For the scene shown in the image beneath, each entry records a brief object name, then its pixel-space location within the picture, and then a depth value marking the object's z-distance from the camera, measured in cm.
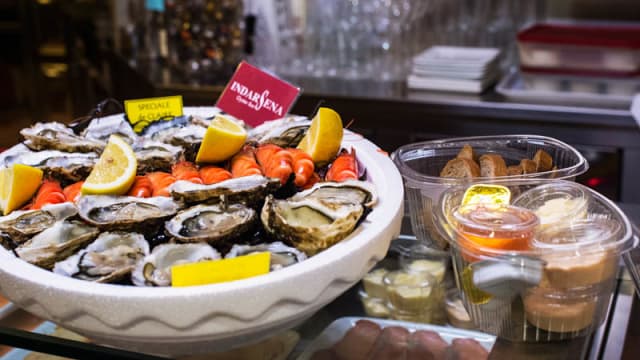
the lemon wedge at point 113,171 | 103
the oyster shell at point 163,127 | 124
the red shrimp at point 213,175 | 108
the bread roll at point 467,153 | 117
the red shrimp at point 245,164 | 108
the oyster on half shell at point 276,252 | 87
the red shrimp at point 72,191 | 107
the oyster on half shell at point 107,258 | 85
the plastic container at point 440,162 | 111
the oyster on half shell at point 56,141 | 120
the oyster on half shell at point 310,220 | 88
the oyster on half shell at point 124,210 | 94
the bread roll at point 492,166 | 113
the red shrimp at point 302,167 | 107
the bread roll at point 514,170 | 113
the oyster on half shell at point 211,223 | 90
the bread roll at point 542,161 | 114
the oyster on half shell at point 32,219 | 95
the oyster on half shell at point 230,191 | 97
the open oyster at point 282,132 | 120
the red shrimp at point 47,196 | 104
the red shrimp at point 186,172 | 108
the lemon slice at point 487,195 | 101
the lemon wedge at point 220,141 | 112
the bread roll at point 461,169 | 113
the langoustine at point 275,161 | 105
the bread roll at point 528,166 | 112
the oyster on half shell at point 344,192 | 97
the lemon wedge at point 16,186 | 105
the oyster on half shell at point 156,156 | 115
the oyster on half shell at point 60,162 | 112
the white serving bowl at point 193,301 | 79
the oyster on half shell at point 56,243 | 88
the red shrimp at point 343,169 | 106
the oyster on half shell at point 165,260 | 83
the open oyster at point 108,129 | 126
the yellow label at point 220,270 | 81
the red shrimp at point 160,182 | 106
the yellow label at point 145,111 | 130
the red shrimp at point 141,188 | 105
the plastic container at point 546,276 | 88
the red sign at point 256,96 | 135
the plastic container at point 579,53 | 255
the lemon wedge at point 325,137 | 112
